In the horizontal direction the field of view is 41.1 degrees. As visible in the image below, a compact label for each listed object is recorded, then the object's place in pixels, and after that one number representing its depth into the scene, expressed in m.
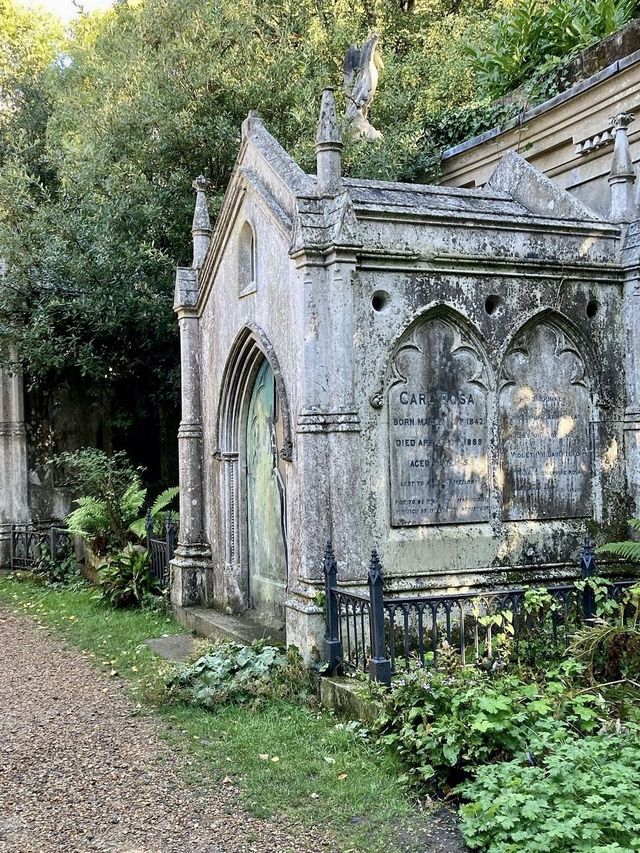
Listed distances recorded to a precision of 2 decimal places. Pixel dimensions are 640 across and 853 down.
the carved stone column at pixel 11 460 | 16.75
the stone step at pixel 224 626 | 8.66
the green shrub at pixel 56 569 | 14.81
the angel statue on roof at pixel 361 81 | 12.23
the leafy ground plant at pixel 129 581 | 11.87
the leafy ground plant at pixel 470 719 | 5.35
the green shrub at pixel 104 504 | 13.13
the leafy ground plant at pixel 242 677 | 7.18
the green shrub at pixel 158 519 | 12.80
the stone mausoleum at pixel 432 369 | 7.29
